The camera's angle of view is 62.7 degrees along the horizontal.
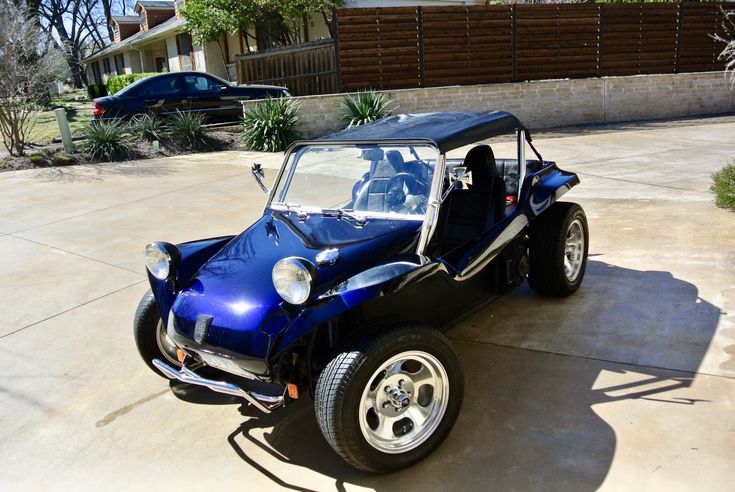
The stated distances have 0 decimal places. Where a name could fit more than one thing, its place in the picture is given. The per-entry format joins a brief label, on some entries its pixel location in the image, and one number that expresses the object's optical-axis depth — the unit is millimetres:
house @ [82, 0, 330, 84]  23297
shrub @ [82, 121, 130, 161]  11945
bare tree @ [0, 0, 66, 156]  11250
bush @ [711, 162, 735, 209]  6473
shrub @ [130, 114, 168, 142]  12758
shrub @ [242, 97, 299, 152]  12594
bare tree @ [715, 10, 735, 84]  16166
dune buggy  2764
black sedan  13156
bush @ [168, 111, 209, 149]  12836
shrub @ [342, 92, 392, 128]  12914
